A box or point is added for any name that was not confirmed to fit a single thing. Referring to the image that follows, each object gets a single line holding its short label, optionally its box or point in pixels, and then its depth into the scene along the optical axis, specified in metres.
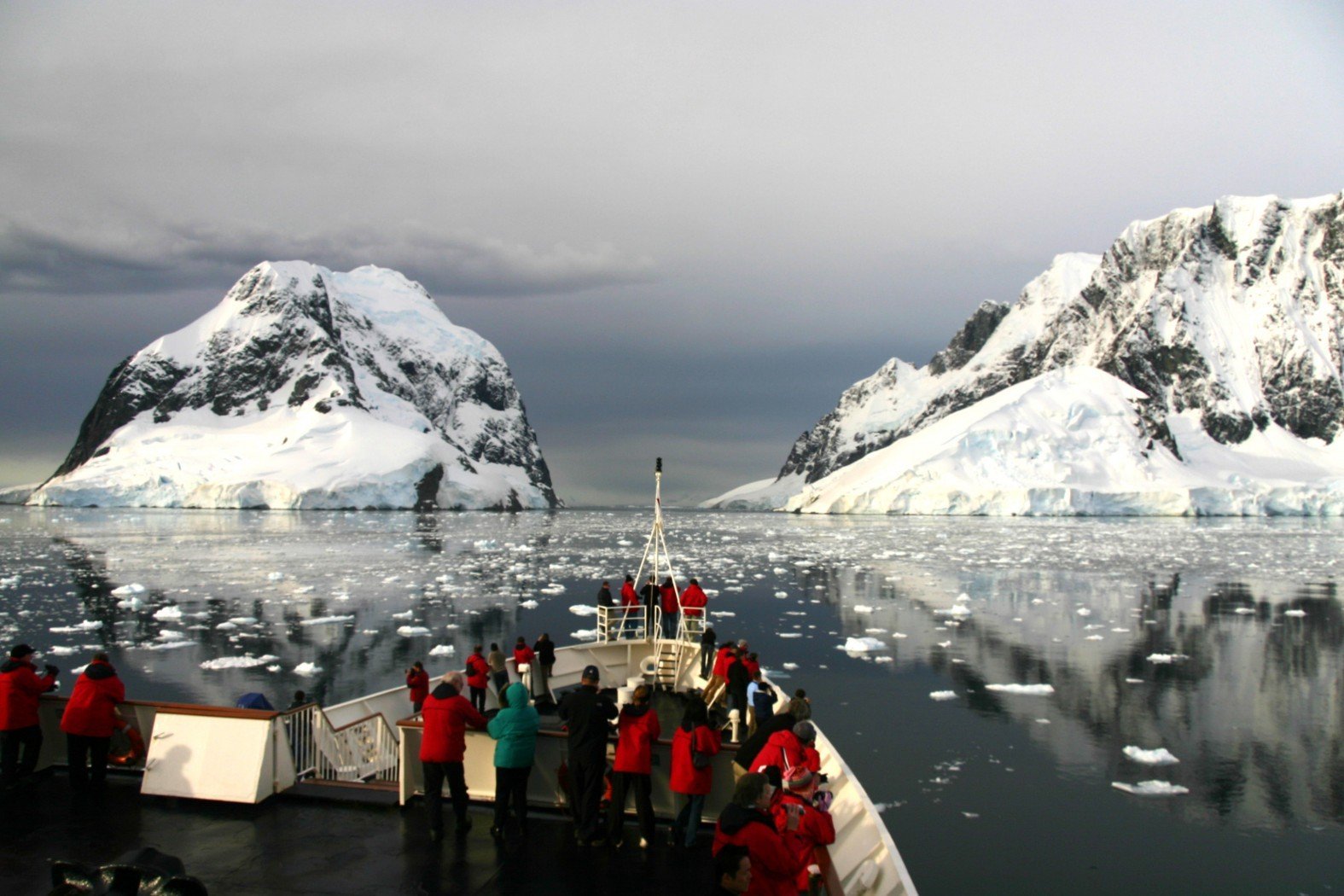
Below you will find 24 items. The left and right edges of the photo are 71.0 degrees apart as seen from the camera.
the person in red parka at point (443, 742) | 8.45
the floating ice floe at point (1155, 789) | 13.81
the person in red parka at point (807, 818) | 6.16
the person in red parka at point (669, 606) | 21.05
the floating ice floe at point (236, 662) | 22.94
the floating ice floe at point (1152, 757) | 15.26
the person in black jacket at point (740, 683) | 12.80
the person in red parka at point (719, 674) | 14.41
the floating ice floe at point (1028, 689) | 20.33
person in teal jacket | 8.38
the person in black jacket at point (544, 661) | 16.72
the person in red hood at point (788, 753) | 7.37
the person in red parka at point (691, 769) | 8.25
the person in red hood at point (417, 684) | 13.77
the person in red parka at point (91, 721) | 9.42
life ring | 10.12
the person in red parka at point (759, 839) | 5.52
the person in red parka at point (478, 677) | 13.26
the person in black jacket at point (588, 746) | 8.40
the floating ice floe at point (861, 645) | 25.19
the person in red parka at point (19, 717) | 9.52
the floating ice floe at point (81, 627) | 27.78
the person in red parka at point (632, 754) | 8.40
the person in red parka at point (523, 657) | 15.92
